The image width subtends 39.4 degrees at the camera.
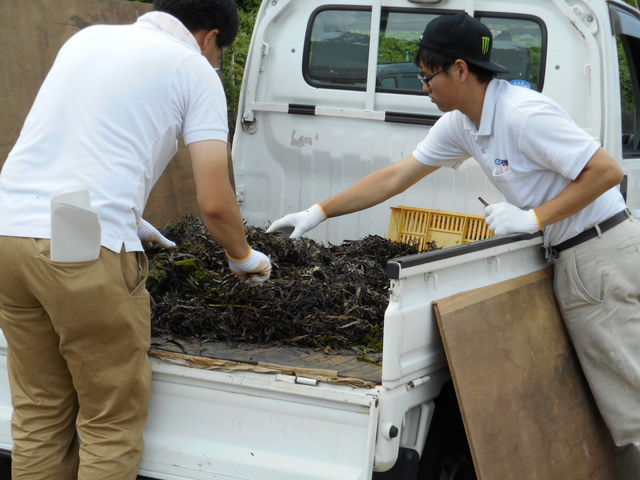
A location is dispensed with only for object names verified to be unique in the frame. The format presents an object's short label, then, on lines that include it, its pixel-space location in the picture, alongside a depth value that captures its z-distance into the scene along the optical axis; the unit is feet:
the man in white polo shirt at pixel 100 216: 8.98
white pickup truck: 9.01
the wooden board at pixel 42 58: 14.44
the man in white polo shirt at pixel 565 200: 10.90
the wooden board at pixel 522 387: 9.17
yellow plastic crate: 14.66
